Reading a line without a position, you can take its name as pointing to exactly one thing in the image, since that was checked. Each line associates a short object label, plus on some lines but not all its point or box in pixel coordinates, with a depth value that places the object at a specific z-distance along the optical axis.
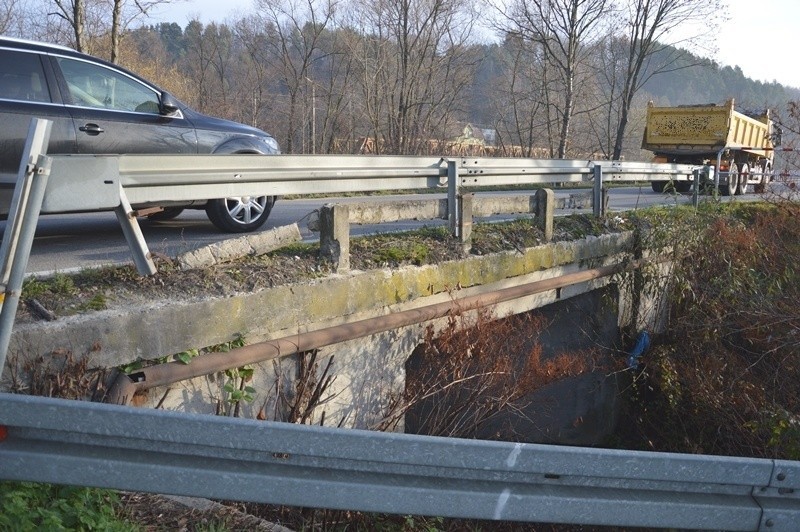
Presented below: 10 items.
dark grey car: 6.20
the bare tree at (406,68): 29.64
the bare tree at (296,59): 33.16
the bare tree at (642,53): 25.88
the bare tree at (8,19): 27.18
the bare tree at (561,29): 24.86
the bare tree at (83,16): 16.20
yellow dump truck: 19.28
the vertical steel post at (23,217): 3.38
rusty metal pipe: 4.04
